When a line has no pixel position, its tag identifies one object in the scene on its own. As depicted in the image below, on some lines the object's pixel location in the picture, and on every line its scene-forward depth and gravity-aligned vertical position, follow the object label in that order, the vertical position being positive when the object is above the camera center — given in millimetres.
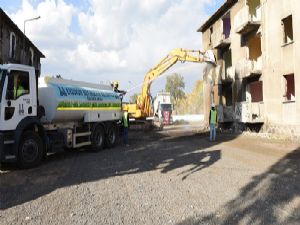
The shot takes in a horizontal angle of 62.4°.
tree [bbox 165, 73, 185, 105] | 71188 +7562
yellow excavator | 18025 +2860
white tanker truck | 7436 +15
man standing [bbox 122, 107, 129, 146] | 13171 -585
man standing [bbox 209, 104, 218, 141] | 13493 -426
